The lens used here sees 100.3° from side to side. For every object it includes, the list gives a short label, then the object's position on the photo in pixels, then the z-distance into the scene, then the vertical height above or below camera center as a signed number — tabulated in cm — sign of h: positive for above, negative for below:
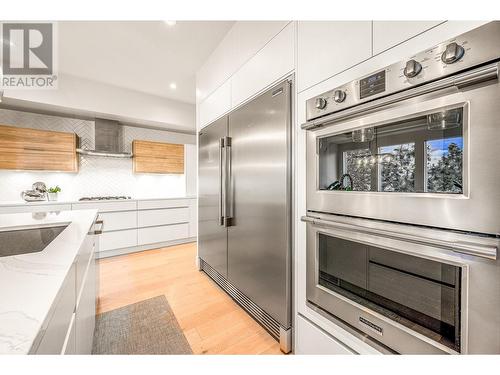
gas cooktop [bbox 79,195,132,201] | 341 -21
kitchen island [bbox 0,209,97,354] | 40 -27
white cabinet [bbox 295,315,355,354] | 107 -87
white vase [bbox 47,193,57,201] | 329 -17
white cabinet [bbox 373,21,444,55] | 80 +62
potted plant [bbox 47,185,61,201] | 325 -11
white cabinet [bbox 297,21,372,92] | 99 +73
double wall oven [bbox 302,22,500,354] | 65 -6
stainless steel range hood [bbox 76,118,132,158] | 361 +82
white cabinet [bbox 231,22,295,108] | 141 +93
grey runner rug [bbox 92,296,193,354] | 146 -114
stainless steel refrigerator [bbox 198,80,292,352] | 142 -18
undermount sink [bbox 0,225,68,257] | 103 -29
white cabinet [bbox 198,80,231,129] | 215 +92
